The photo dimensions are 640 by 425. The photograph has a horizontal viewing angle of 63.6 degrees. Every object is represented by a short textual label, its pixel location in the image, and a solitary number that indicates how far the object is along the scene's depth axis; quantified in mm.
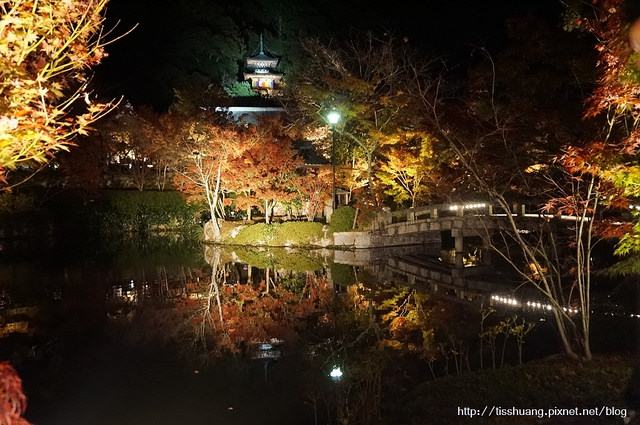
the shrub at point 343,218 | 23516
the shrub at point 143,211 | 35188
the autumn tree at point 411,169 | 21547
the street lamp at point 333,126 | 20234
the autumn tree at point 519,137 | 12367
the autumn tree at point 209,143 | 25188
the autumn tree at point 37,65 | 3877
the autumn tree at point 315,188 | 26562
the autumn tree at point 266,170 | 25656
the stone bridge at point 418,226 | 18969
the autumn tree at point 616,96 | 5629
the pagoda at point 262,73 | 55219
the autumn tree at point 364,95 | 21781
